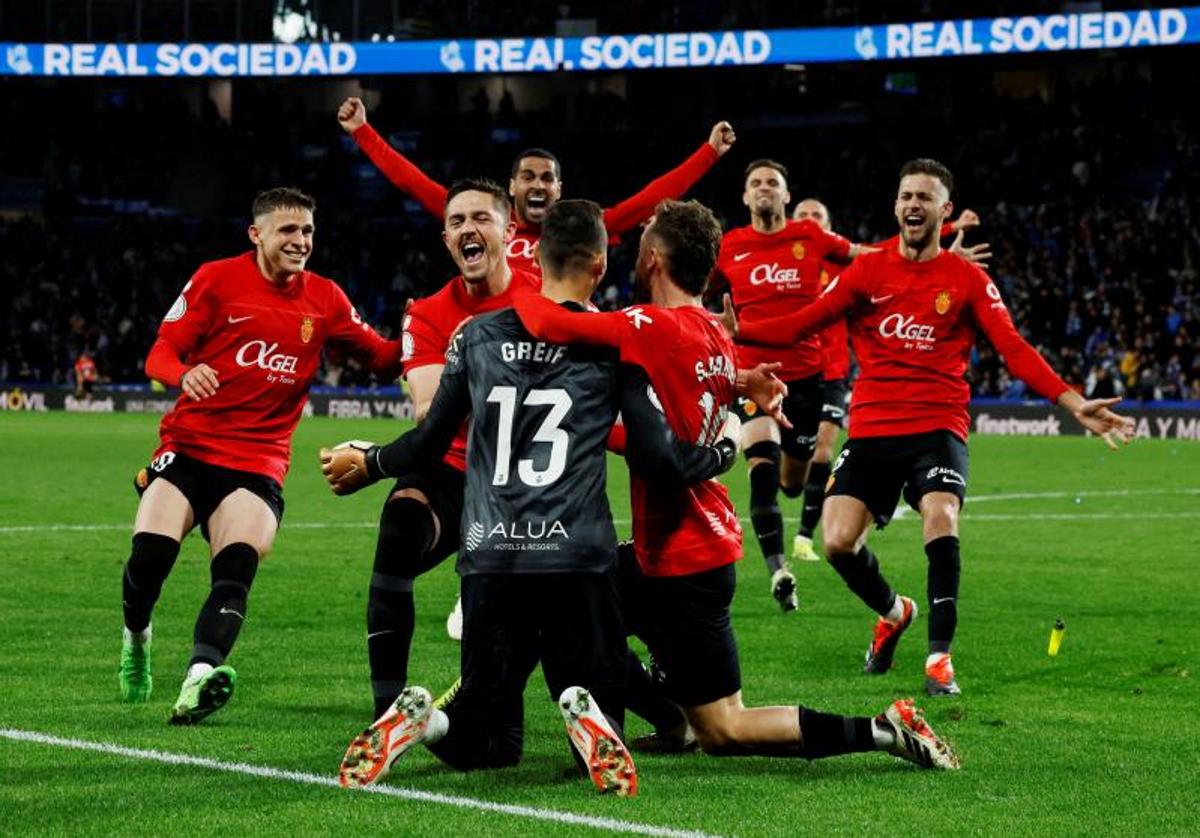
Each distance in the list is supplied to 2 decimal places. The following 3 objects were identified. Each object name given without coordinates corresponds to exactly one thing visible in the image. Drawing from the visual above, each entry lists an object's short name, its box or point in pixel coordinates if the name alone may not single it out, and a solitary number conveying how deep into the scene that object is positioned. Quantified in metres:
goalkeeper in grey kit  11.95
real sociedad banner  74.37
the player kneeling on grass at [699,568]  12.45
